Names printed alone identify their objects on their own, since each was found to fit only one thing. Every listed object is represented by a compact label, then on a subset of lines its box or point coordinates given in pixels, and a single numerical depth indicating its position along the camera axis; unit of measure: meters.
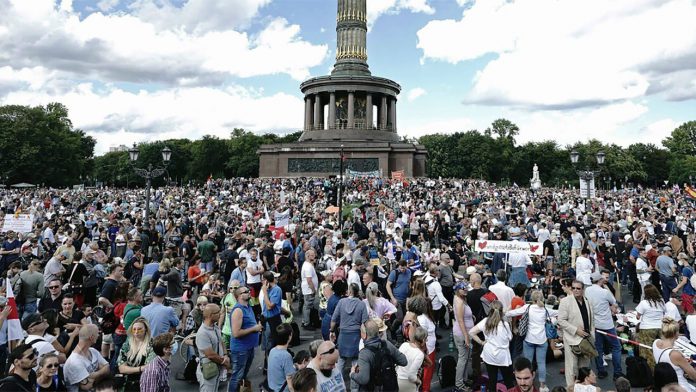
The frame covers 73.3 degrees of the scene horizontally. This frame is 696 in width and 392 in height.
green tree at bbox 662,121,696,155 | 92.19
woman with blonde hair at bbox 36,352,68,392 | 4.32
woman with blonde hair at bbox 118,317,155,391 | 5.07
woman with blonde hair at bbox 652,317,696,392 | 5.07
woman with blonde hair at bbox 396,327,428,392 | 5.23
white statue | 55.00
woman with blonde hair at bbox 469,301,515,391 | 5.96
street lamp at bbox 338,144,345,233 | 18.90
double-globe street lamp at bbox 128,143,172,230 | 18.31
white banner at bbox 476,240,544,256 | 10.34
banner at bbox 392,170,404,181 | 35.72
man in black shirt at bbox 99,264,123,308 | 7.66
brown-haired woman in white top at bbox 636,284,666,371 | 6.80
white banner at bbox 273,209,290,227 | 16.62
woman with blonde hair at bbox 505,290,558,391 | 6.58
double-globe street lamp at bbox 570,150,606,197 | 21.00
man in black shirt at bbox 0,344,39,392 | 4.04
